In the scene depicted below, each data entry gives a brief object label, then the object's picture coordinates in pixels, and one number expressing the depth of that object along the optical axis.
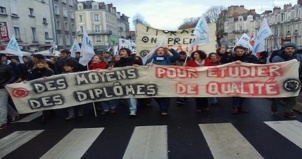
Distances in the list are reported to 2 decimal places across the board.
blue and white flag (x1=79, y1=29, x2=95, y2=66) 6.77
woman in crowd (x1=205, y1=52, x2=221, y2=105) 5.86
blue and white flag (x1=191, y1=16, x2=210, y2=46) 6.56
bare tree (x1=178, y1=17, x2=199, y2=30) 83.55
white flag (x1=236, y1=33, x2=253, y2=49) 8.03
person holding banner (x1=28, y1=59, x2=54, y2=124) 5.75
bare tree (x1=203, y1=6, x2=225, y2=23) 78.39
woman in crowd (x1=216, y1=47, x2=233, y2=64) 7.03
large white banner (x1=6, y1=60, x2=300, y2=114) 5.28
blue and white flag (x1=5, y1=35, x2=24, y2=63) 8.16
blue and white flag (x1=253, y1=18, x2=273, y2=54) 7.34
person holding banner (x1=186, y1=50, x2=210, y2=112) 5.82
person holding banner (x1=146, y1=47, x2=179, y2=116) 5.69
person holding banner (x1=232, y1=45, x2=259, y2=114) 5.50
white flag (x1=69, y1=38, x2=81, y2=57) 10.02
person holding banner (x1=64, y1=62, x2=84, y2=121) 5.79
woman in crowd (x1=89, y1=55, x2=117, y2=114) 6.05
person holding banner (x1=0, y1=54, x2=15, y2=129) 5.51
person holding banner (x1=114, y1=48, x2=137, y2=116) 6.05
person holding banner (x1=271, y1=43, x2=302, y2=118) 5.18
